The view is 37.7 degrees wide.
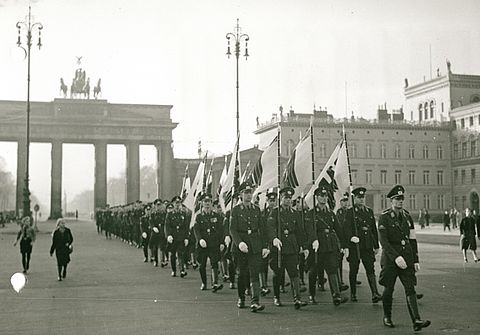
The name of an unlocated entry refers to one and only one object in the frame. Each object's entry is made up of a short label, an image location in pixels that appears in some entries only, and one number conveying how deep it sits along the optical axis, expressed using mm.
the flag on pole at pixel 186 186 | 24703
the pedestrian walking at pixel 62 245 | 17438
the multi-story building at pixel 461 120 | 86862
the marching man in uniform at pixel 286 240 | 12180
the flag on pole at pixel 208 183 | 20592
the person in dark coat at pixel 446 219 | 53188
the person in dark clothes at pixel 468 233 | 21797
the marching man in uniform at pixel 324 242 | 12482
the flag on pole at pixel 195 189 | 19375
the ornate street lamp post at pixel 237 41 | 33625
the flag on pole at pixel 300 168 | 15406
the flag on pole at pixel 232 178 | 16844
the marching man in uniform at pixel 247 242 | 11992
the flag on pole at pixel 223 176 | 22705
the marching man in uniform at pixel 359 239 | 13086
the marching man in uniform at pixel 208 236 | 15269
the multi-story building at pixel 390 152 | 86625
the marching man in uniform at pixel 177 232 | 18531
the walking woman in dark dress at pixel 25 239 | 18906
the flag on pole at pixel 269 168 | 14562
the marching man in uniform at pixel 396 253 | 9914
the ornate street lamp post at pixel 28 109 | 40219
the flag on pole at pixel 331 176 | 14469
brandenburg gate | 79938
